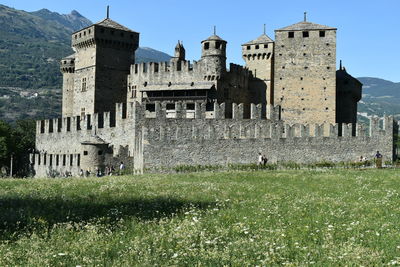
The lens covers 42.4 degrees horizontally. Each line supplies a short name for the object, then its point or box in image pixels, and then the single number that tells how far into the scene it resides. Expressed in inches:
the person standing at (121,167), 1430.6
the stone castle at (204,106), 1392.7
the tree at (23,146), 2117.4
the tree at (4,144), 2182.6
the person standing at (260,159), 1304.1
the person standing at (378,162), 1205.5
